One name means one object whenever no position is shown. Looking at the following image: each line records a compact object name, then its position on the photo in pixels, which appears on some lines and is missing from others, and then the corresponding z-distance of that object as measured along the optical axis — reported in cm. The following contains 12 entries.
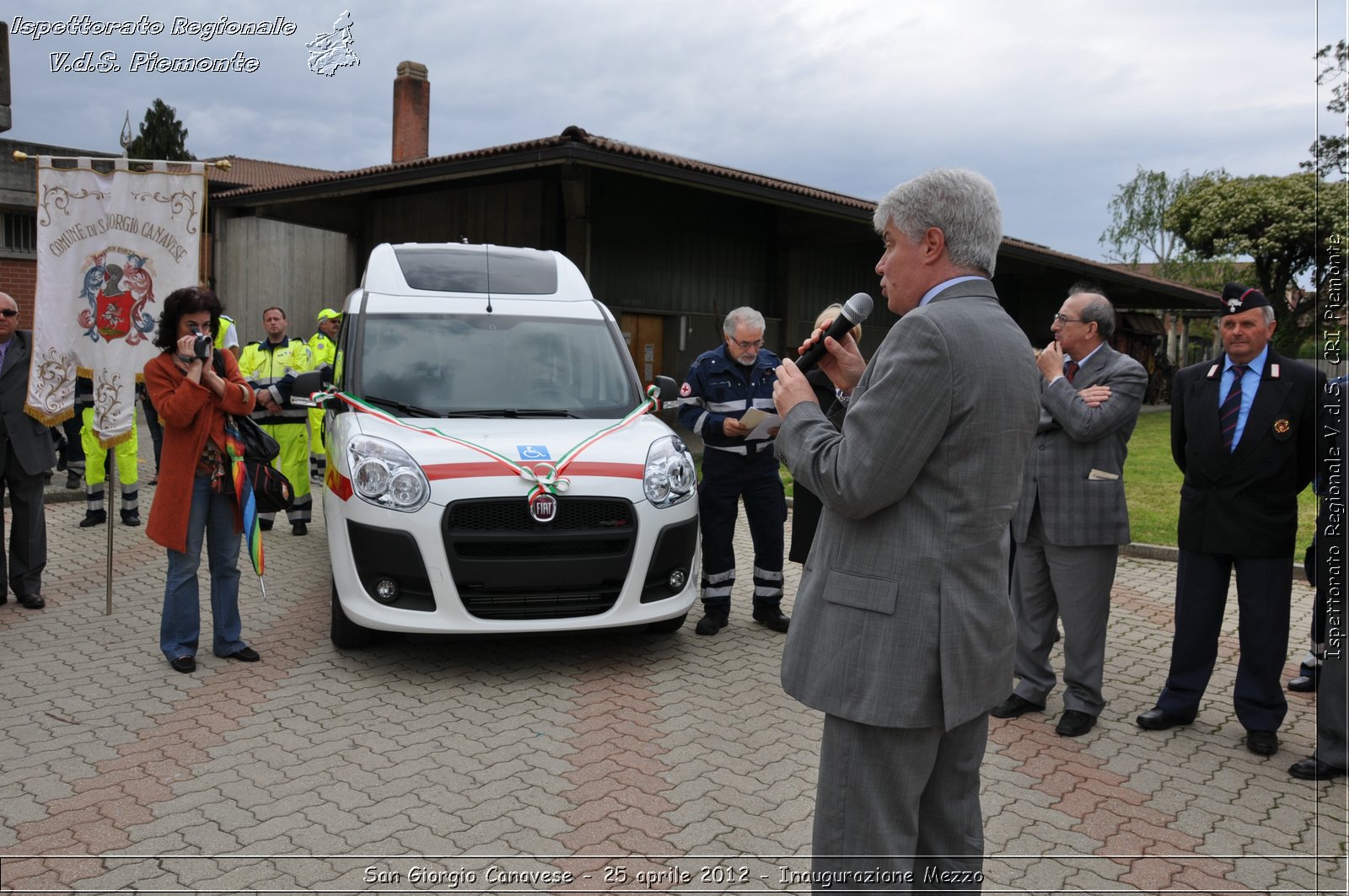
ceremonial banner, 638
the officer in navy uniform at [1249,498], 457
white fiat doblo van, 517
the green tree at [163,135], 3316
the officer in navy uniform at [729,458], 628
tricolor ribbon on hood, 520
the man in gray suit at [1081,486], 471
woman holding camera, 524
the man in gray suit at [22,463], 653
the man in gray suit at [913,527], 217
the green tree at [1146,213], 5506
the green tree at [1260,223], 3466
